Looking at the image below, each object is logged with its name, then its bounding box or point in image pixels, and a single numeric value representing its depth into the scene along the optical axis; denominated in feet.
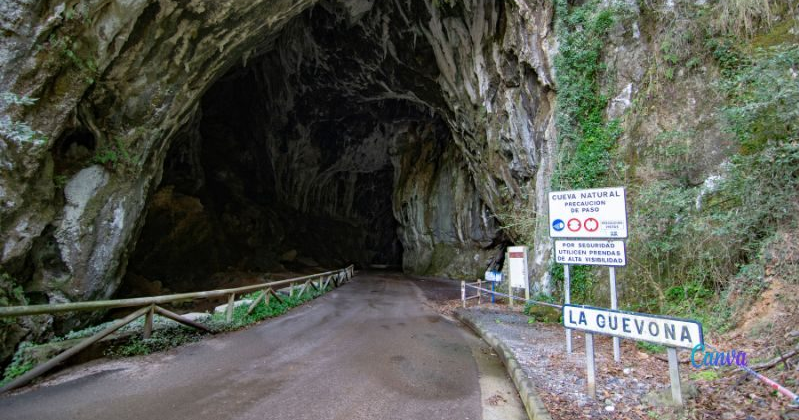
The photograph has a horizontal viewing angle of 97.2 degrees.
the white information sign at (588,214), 15.03
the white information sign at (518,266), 32.30
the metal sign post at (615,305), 14.97
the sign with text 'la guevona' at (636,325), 8.79
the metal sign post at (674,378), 9.39
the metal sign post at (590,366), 11.68
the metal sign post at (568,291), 16.44
